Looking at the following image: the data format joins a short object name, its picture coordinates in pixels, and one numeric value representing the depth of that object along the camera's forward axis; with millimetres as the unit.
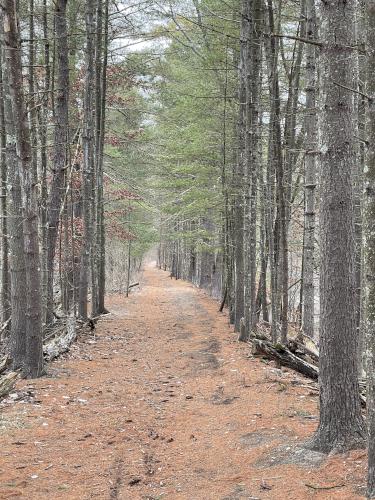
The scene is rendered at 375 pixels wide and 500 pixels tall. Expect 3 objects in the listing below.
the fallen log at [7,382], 7084
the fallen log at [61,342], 9758
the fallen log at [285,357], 8438
